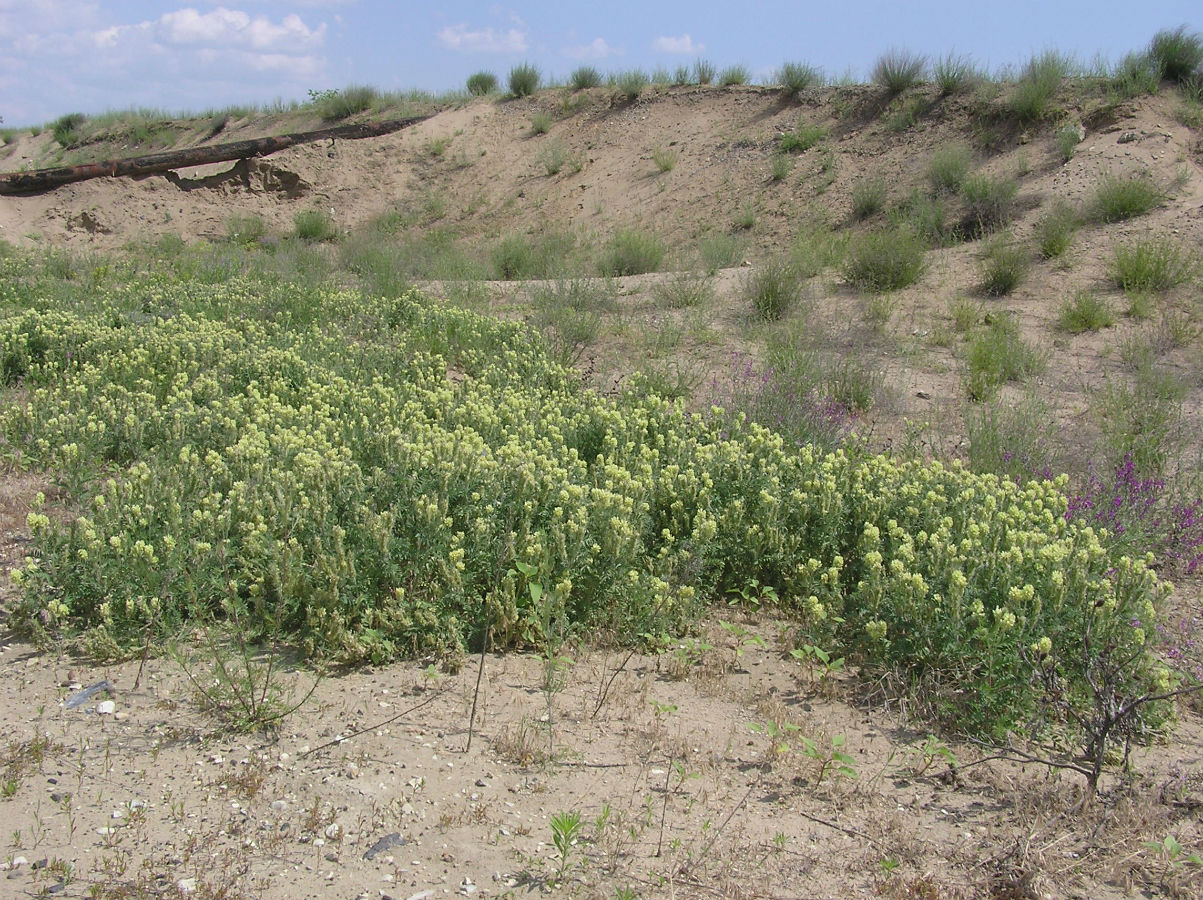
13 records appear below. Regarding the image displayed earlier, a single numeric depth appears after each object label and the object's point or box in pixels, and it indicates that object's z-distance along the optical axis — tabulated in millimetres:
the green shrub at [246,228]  19828
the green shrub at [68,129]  32312
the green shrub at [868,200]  15594
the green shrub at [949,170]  14898
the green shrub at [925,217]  13719
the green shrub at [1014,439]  6453
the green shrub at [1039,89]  15336
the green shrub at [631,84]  23062
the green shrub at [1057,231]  11609
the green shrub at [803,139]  18344
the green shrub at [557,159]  21844
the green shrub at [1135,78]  14562
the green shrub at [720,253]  13812
